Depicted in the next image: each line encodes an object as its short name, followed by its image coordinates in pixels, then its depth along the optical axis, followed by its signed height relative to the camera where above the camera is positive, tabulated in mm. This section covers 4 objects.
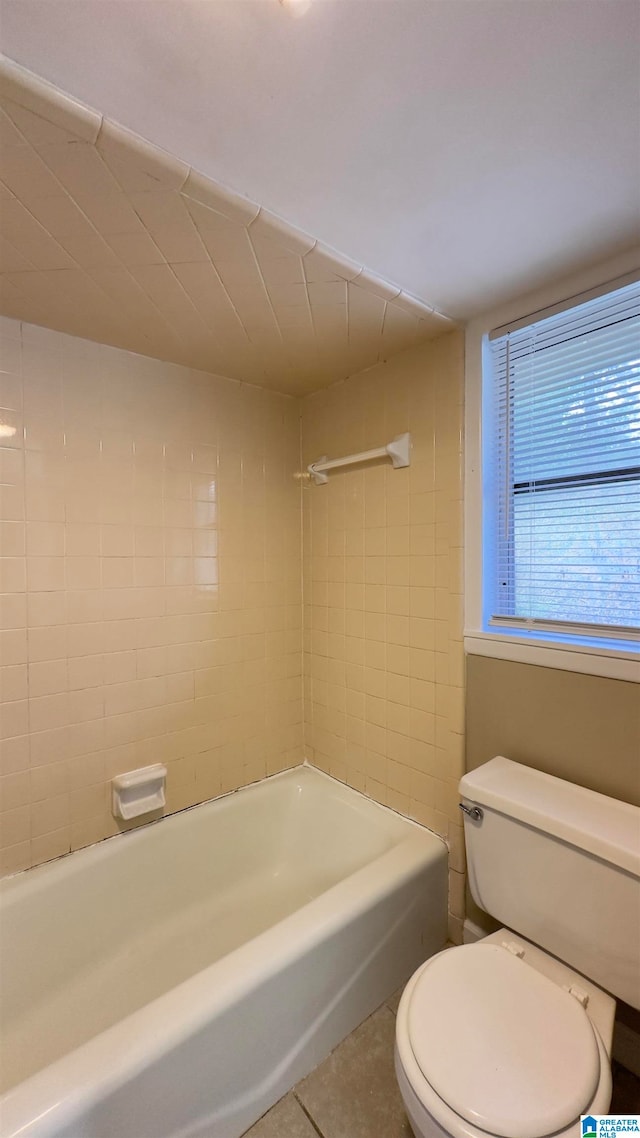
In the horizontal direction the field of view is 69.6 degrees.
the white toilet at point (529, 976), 836 -962
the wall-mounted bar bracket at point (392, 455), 1688 +410
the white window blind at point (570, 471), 1200 +261
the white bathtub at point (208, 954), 933 -1114
